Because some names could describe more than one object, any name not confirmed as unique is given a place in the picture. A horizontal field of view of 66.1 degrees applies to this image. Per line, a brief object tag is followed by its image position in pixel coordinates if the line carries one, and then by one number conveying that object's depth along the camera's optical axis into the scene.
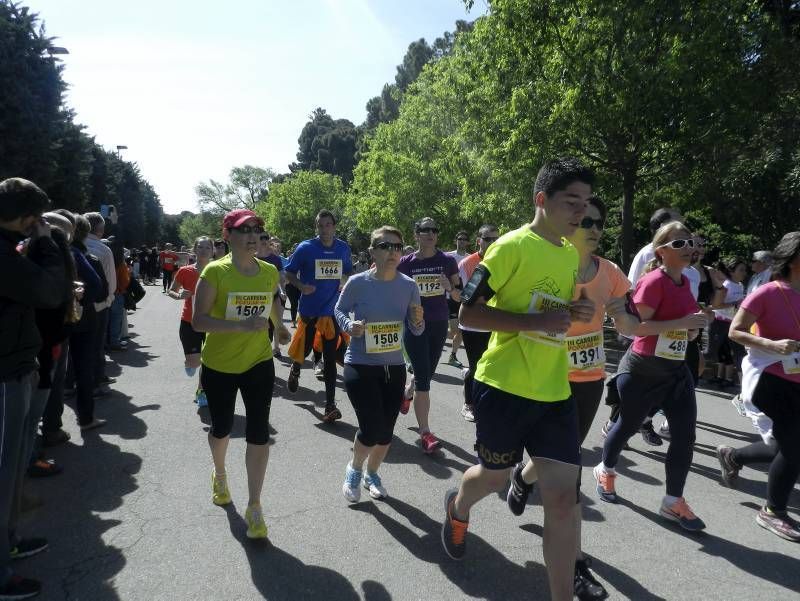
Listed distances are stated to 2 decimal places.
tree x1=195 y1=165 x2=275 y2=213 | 94.62
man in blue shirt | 6.83
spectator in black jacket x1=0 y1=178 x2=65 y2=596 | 3.01
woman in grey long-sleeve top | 4.29
